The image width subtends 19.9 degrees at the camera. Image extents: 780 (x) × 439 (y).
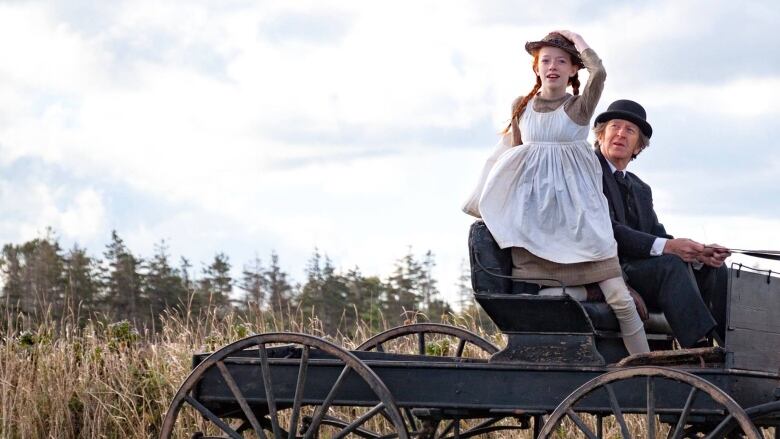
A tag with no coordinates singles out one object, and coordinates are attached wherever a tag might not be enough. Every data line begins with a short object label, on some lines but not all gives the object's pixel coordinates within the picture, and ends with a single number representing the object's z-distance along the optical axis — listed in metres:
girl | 10.38
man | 10.20
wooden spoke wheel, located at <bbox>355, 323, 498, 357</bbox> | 13.14
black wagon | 9.61
